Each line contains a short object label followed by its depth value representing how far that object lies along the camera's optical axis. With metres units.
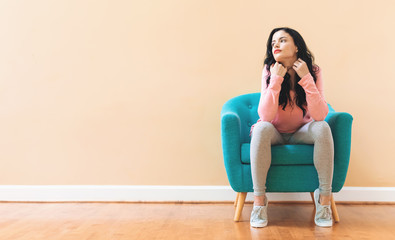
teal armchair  2.12
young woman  2.07
